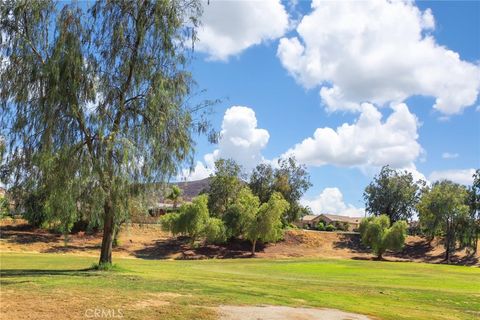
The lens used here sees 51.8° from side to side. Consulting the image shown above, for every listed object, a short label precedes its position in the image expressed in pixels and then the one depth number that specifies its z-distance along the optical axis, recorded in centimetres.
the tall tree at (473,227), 7094
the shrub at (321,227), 10021
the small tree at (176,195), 8750
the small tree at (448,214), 7119
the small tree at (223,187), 7831
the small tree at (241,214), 6658
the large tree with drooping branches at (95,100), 1889
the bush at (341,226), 10780
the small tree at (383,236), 6612
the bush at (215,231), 6338
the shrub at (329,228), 9966
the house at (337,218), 11206
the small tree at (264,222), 6512
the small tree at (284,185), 8493
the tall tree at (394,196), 9888
